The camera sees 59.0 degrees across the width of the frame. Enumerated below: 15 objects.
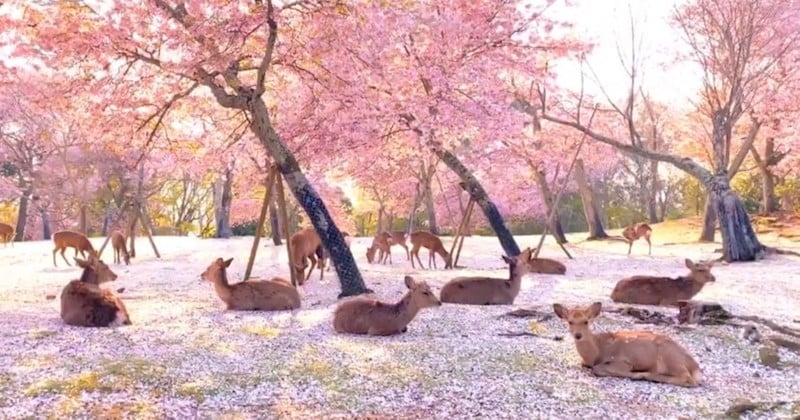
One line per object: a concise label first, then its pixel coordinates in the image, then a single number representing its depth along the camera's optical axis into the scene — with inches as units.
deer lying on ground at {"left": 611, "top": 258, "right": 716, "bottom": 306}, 299.4
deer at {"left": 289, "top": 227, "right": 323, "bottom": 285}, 407.2
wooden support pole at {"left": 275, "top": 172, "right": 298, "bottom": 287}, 359.9
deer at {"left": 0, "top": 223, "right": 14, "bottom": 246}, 786.2
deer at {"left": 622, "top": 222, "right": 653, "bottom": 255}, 668.1
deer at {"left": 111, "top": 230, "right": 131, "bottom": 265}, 547.8
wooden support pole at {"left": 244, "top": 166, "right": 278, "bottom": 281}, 358.3
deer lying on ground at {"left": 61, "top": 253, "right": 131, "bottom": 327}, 249.9
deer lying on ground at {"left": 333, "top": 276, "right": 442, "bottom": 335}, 238.2
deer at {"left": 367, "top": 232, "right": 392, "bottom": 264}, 577.0
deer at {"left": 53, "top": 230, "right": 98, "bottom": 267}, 557.3
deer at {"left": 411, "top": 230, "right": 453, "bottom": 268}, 539.8
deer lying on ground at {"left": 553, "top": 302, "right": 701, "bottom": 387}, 179.0
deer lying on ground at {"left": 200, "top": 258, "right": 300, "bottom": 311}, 296.4
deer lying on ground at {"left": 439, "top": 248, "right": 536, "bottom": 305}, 307.6
